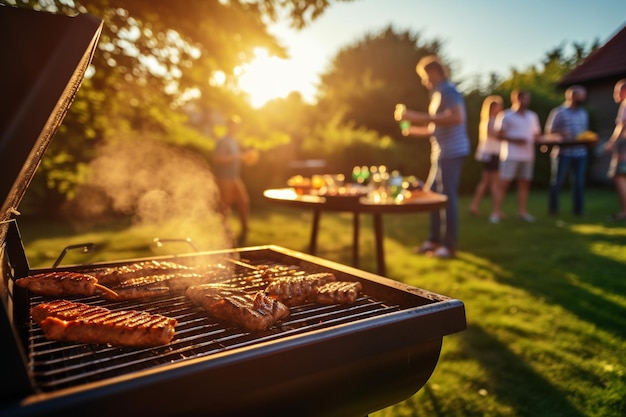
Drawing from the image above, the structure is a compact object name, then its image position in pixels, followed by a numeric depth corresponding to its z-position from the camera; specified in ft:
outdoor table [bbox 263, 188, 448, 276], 14.44
